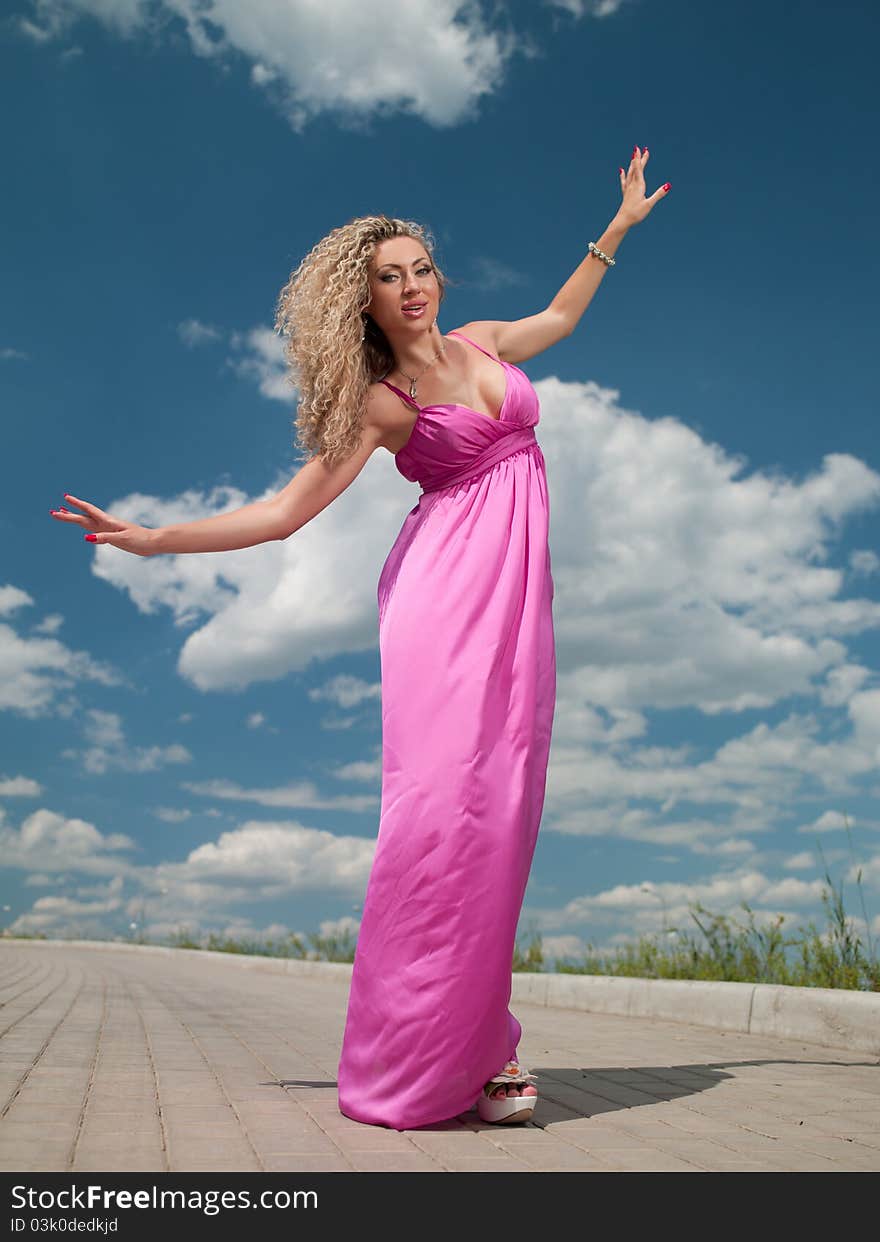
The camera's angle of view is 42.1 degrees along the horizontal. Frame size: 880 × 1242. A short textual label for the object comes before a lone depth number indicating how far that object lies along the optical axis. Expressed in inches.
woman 129.0
